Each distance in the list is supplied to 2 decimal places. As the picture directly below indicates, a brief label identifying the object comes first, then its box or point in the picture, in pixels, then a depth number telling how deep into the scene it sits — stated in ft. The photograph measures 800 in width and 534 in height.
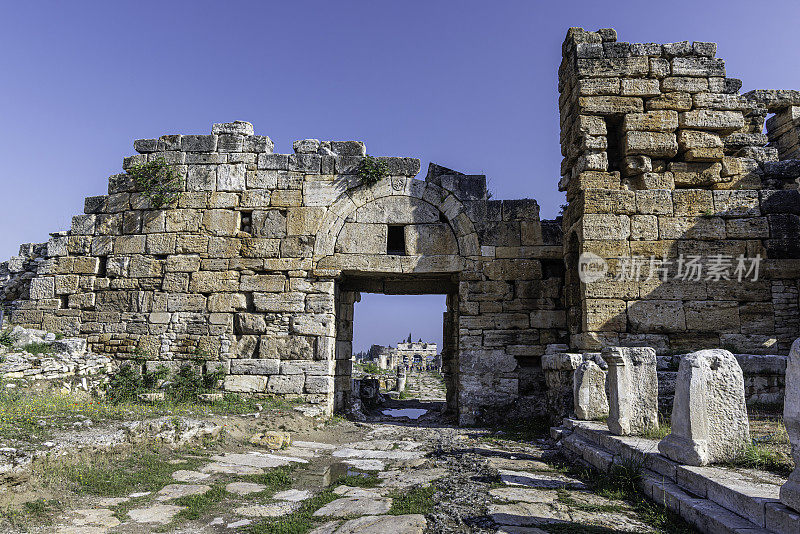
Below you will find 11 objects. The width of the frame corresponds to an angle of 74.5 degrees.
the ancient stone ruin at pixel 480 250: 29.71
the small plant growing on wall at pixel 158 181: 35.50
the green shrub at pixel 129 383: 30.82
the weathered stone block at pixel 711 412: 13.65
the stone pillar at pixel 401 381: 66.54
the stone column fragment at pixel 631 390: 18.62
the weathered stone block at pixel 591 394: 23.48
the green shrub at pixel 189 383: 31.91
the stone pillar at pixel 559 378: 26.96
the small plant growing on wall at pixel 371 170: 34.83
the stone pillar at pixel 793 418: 9.79
